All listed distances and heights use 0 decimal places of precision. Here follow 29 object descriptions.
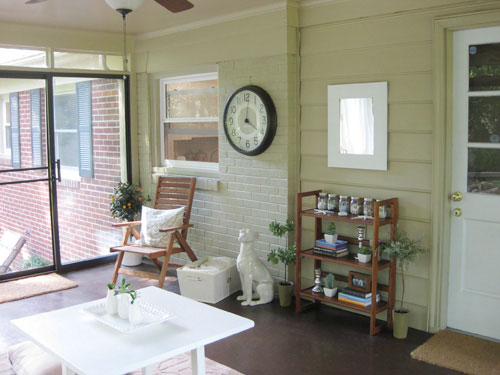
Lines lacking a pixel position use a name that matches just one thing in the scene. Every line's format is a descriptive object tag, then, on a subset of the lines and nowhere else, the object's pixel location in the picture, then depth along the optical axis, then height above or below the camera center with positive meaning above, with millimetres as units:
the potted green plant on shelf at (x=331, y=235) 4215 -692
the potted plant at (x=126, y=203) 5738 -600
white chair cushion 5082 -734
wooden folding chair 4926 -791
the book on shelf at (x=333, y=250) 4173 -793
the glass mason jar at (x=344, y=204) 4203 -461
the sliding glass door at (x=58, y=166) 5320 -220
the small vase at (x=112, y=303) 2951 -832
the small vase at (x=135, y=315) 2791 -848
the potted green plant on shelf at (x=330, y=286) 4215 -1081
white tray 2768 -887
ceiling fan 3150 +794
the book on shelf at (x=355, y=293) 4051 -1096
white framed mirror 4094 +127
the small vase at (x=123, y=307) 2889 -835
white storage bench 4684 -1152
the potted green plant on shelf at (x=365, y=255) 3998 -799
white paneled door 3613 -265
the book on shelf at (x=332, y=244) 4184 -761
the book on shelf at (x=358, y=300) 4039 -1143
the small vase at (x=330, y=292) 4207 -1117
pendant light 3143 +785
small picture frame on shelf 4074 -1017
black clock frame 4672 +215
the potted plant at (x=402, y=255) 3801 -763
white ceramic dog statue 4531 -1042
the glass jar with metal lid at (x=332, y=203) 4293 -461
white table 2422 -920
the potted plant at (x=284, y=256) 4504 -905
